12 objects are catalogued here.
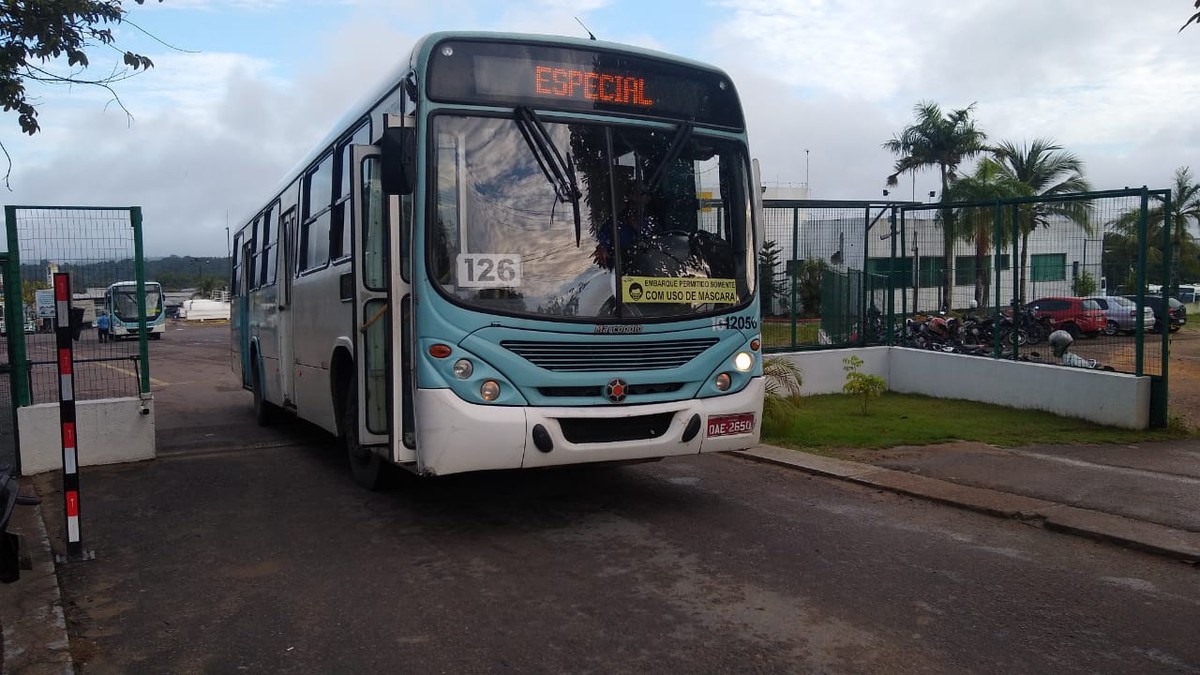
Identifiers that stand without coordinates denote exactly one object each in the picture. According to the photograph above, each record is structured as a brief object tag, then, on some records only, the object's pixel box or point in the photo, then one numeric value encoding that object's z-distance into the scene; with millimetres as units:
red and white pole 6250
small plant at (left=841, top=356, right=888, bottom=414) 12312
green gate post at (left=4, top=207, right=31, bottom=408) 9094
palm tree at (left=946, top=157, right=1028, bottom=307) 32844
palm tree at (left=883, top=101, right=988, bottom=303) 40031
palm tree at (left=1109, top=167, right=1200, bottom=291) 46747
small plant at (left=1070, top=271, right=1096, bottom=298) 11461
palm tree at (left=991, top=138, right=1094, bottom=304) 32750
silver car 10875
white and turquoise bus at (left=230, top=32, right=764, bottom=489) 6238
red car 11531
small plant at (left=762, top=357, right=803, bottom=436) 11070
